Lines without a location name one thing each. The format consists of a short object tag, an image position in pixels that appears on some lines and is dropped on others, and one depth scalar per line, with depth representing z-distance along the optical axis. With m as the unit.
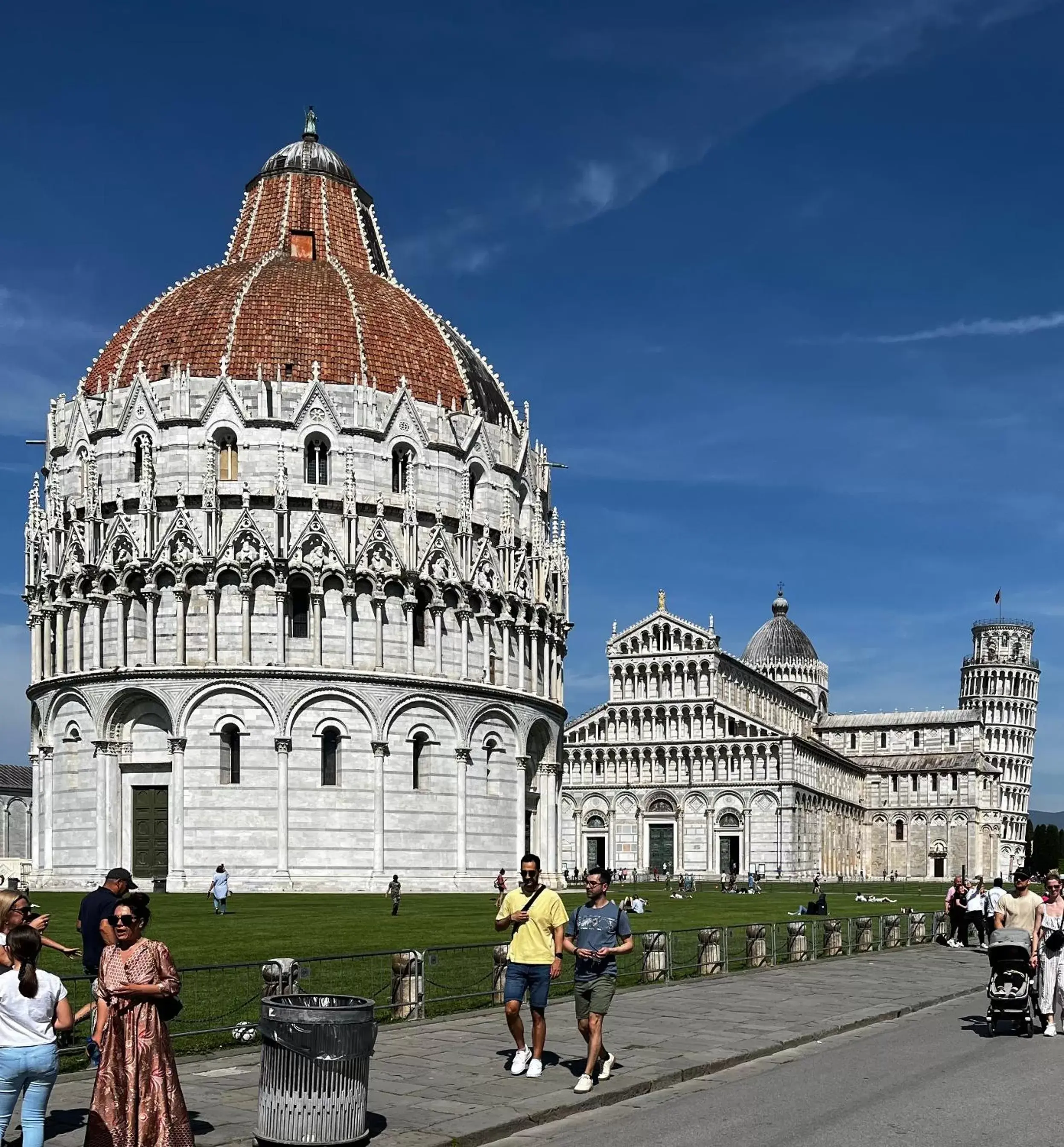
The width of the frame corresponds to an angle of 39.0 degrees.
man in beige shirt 20.05
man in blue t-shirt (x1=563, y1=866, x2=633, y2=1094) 14.77
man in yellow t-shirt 15.01
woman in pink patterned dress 10.74
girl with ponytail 10.45
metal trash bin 11.86
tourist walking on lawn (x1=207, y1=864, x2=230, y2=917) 43.38
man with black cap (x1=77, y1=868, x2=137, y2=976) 14.35
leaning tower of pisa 165.50
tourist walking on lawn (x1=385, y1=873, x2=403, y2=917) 45.16
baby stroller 18.78
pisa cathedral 115.62
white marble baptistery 57.78
